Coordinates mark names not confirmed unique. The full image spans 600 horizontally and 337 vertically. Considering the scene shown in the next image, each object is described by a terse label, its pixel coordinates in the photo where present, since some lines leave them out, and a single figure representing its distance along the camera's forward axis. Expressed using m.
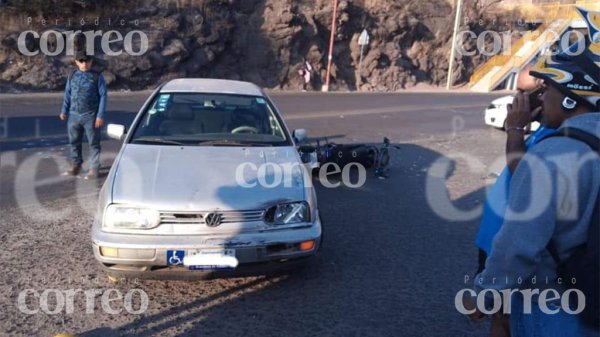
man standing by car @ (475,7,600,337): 1.75
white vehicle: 14.32
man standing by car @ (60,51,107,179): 7.03
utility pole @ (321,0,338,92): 30.42
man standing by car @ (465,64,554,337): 2.18
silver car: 3.65
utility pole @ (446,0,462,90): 35.44
